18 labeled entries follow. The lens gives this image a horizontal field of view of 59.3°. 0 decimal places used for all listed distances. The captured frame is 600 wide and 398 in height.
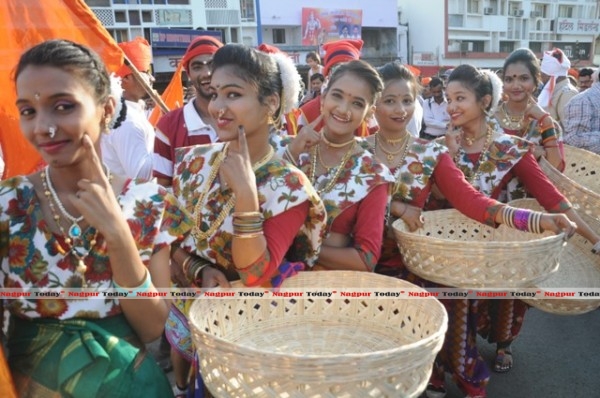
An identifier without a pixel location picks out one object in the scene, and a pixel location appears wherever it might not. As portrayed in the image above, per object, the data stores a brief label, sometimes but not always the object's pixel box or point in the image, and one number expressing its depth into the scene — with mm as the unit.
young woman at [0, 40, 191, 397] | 1293
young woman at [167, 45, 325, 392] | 1580
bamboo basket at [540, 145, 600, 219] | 2602
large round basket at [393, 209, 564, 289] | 1881
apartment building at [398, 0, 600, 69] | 39406
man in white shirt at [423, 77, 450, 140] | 7102
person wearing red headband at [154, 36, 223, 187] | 2689
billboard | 33938
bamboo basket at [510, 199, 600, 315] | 2264
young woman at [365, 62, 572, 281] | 2297
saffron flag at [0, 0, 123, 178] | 2219
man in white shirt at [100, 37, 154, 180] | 2811
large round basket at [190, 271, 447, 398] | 1198
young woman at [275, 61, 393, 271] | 1953
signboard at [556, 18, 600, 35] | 44344
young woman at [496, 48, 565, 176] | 3109
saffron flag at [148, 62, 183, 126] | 4785
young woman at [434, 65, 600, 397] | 2539
